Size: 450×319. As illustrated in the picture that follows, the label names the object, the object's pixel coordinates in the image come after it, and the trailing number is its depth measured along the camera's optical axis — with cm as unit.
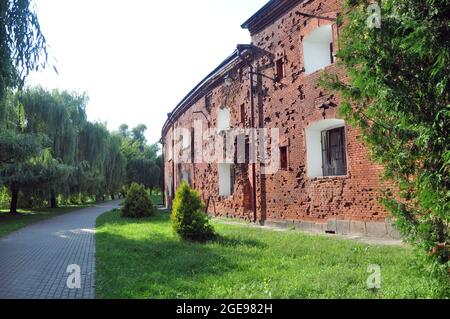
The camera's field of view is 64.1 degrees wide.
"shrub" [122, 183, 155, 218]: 1762
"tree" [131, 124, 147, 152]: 6919
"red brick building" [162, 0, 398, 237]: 948
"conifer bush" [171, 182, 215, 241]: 933
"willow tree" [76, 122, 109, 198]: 2494
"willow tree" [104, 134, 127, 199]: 3135
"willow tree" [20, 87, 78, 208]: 2069
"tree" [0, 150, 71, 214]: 1756
